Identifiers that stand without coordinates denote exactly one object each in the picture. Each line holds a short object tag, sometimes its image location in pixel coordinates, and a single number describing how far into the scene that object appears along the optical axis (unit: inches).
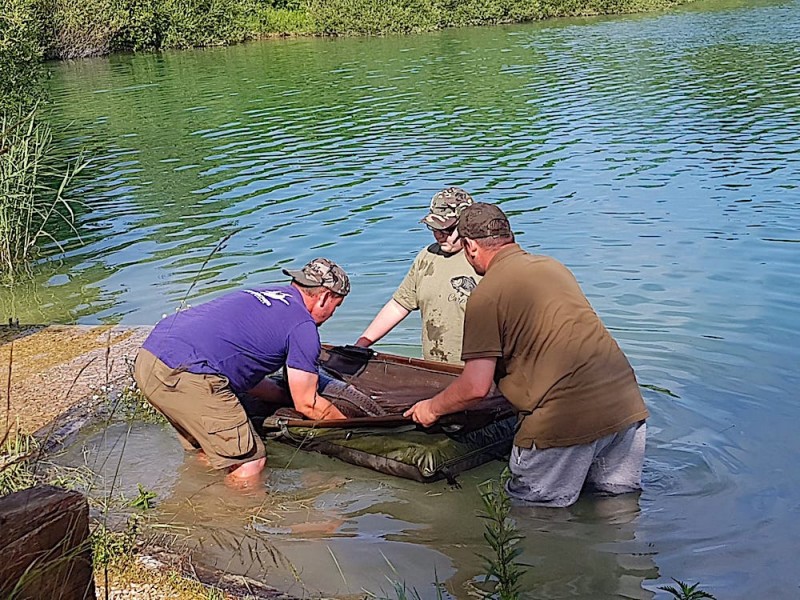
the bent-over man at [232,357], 230.7
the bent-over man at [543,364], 191.8
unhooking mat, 232.5
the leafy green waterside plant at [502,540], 120.8
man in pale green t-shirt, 261.4
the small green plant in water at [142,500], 219.6
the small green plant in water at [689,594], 112.9
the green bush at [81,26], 1898.4
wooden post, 105.4
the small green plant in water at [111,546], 177.5
